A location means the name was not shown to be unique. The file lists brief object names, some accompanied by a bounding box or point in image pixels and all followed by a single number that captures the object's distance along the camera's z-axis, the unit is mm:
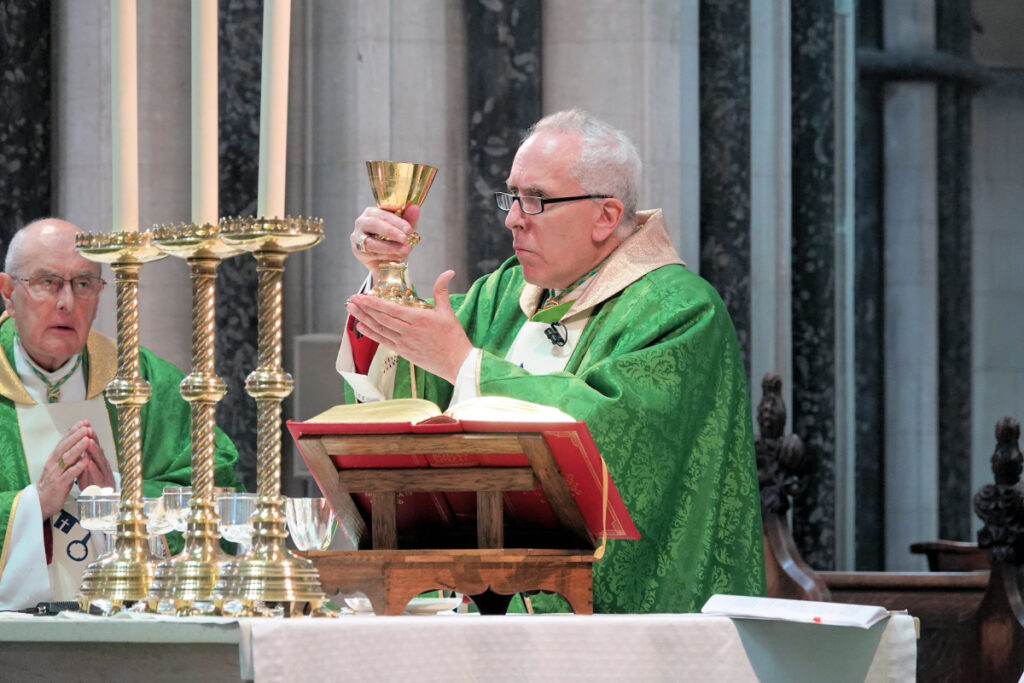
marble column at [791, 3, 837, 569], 16562
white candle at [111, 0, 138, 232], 5422
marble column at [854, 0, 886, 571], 20719
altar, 4742
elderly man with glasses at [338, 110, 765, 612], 7266
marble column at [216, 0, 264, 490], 12508
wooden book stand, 5785
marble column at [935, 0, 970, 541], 20812
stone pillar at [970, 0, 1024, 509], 21422
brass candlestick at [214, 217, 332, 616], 5086
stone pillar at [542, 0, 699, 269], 12828
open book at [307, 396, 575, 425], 5812
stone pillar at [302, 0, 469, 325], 12664
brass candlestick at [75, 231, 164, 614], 5395
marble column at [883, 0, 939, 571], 20734
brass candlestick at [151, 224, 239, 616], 5309
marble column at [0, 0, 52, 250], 12289
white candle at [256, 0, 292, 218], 5270
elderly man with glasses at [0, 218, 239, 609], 9102
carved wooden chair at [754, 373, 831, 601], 13336
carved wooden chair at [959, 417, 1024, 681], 11016
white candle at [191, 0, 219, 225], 5297
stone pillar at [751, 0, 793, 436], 15781
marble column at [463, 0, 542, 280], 12508
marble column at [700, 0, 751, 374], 14377
